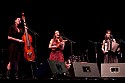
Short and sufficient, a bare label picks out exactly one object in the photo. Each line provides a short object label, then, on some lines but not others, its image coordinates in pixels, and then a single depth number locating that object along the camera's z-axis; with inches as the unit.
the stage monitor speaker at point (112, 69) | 226.5
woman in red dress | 371.2
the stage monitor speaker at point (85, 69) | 213.9
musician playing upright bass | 292.5
